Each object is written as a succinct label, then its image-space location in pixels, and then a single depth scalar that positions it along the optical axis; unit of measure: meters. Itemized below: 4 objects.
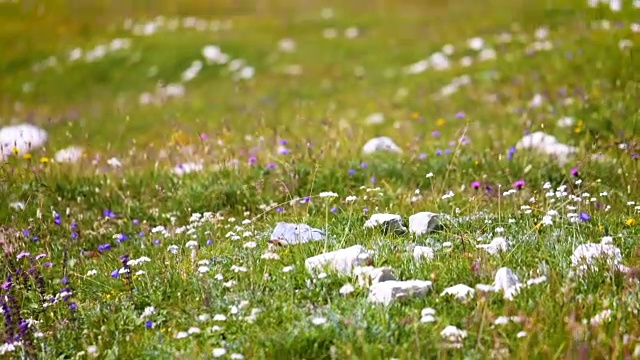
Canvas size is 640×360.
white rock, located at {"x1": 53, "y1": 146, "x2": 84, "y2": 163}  18.63
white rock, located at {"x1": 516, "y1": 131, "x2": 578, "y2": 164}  16.94
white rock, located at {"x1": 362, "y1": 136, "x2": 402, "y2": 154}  18.45
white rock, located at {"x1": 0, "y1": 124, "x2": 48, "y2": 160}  27.17
